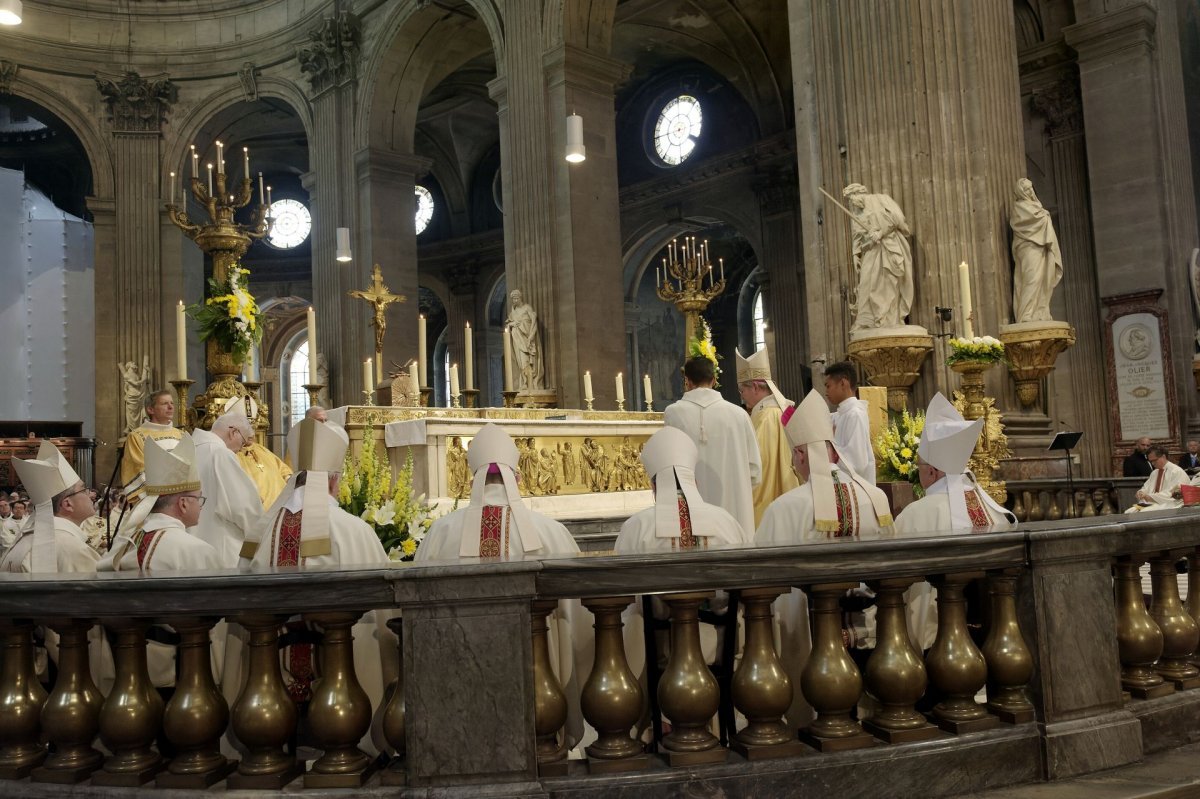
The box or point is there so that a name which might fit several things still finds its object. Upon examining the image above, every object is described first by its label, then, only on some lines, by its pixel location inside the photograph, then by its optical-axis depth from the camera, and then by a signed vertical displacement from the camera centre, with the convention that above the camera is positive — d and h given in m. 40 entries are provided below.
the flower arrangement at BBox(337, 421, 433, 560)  5.26 -0.11
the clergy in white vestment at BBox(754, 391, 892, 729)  4.21 -0.15
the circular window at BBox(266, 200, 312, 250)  33.53 +8.71
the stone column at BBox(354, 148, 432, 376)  21.03 +5.22
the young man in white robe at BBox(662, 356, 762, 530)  6.39 +0.16
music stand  9.16 +0.07
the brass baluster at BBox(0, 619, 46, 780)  2.98 -0.58
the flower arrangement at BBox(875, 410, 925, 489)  7.91 +0.07
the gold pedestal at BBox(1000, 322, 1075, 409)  9.81 +0.99
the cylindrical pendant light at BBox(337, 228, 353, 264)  14.39 +3.42
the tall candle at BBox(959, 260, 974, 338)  8.59 +1.35
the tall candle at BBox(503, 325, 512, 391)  12.43 +1.36
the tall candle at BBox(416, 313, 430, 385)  10.24 +1.40
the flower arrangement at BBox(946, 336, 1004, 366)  8.30 +0.85
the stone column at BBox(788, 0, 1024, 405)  10.20 +3.23
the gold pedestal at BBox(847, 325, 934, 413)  9.91 +1.02
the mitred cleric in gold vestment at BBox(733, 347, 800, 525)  7.12 +0.27
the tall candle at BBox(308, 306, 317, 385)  7.85 +1.08
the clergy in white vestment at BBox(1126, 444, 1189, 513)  9.38 -0.34
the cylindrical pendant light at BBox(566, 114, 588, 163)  11.60 +3.82
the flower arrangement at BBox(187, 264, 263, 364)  7.26 +1.27
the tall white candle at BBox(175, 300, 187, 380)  7.22 +1.06
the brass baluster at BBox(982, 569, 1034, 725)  3.18 -0.62
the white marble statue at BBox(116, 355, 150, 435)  22.06 +2.38
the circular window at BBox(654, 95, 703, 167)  26.80 +9.01
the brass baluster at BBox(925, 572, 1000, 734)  3.11 -0.64
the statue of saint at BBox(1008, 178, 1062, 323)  10.08 +1.88
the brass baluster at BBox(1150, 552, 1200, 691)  3.68 -0.65
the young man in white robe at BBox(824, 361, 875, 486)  6.79 +0.20
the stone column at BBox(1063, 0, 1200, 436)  14.44 +4.15
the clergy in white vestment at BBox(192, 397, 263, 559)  5.14 -0.03
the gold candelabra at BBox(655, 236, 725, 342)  16.91 +3.25
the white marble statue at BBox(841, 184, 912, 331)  10.08 +1.94
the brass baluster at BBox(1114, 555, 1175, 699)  3.50 -0.65
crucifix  11.70 +2.21
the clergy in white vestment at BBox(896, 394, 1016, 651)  4.05 -0.11
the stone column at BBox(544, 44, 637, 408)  16.44 +4.05
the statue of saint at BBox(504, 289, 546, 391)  16.39 +2.09
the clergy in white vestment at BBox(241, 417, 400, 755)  3.89 -0.13
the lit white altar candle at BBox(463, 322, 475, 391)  10.58 +1.44
